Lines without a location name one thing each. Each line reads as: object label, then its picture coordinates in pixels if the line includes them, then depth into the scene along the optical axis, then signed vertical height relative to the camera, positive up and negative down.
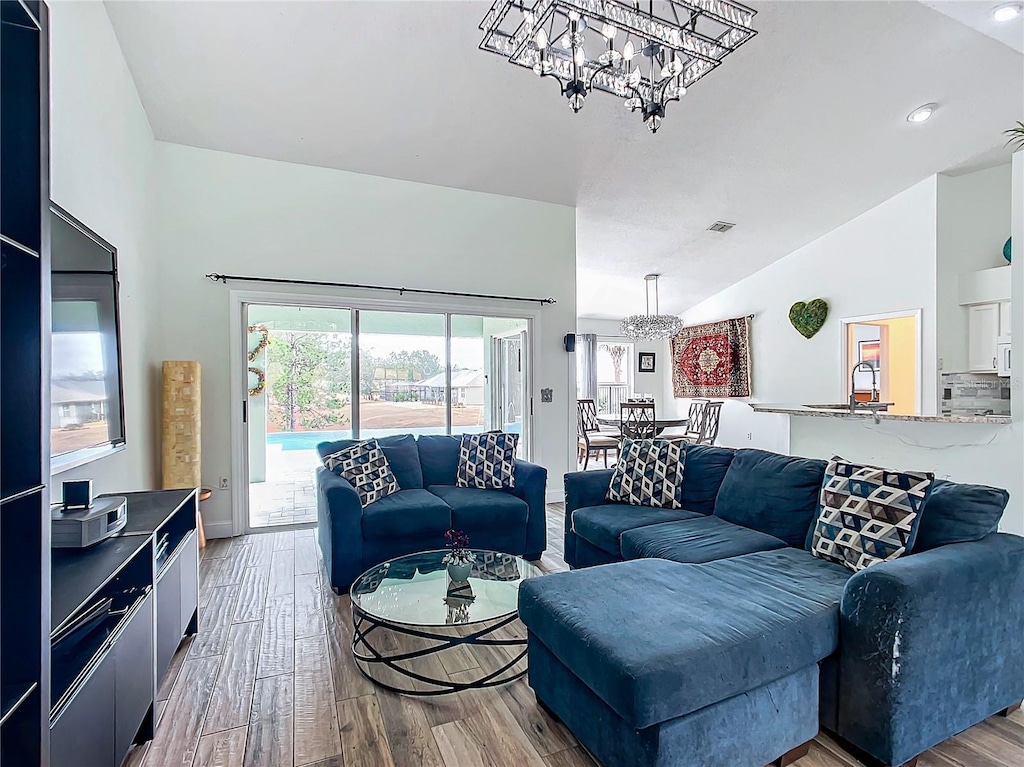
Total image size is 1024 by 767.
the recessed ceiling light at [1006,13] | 2.95 +2.04
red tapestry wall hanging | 7.78 +0.30
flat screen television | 1.95 +0.15
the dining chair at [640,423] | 6.76 -0.56
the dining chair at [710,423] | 7.46 -0.62
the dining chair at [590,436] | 6.95 -0.78
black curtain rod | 4.28 +0.83
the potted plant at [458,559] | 2.42 -0.84
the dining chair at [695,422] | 7.52 -0.62
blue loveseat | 3.08 -0.82
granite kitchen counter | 3.20 -0.26
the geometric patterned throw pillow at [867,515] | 1.97 -0.53
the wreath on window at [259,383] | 4.54 -0.01
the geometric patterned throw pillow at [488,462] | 3.79 -0.59
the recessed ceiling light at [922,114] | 4.18 +2.11
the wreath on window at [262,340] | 4.51 +0.35
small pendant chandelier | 7.14 +0.73
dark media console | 1.31 -0.75
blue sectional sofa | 1.49 -0.81
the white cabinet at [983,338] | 5.18 +0.40
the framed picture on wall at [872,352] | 7.48 +0.38
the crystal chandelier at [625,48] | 2.14 +1.44
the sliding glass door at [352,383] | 4.58 -0.02
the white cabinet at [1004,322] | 5.02 +0.53
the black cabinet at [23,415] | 1.07 -0.07
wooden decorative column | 3.85 -0.34
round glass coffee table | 2.15 -0.97
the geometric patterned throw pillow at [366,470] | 3.41 -0.58
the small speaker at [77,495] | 1.91 -0.40
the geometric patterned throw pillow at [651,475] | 3.20 -0.59
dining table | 6.98 -0.58
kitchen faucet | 3.73 -0.18
